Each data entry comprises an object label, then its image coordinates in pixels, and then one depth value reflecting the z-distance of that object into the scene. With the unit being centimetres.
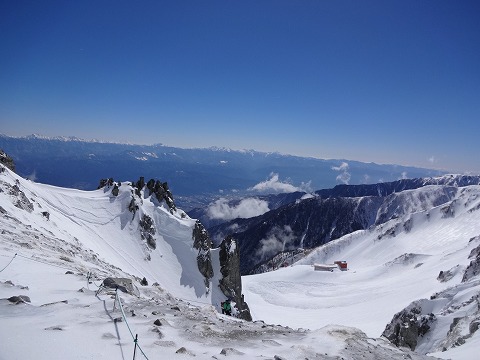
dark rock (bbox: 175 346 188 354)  945
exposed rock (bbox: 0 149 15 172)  5306
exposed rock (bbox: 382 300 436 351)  3039
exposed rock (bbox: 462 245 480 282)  5119
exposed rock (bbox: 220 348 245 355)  986
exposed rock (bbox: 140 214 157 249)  6169
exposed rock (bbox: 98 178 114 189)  7212
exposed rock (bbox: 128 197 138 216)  6462
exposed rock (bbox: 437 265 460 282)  6241
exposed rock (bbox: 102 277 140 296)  1600
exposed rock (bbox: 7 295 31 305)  1164
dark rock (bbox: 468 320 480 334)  2230
